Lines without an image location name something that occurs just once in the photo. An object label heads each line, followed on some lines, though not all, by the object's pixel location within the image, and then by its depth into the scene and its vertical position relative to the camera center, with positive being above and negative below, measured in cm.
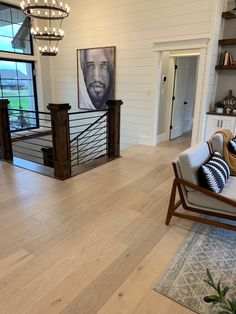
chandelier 328 +105
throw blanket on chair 292 -77
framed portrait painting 596 +34
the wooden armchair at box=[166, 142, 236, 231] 222 -95
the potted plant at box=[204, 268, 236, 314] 82 -71
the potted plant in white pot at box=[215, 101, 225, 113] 502 -29
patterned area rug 168 -137
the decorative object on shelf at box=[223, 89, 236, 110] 503 -19
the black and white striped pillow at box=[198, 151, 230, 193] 225 -78
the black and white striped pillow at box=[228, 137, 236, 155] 301 -66
